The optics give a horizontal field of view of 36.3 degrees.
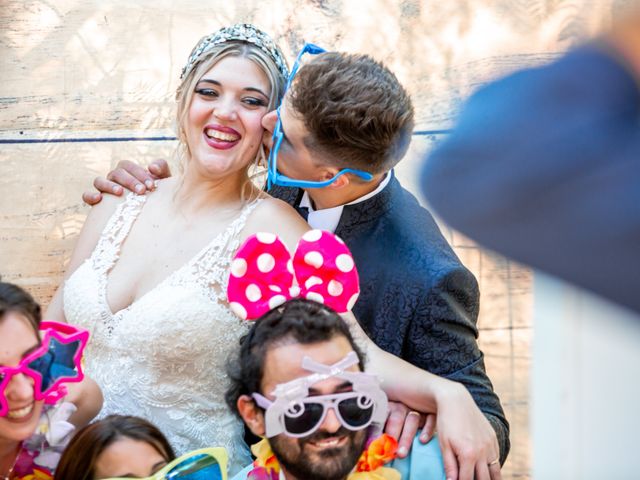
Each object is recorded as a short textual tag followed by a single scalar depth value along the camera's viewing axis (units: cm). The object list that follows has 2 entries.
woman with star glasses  201
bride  253
